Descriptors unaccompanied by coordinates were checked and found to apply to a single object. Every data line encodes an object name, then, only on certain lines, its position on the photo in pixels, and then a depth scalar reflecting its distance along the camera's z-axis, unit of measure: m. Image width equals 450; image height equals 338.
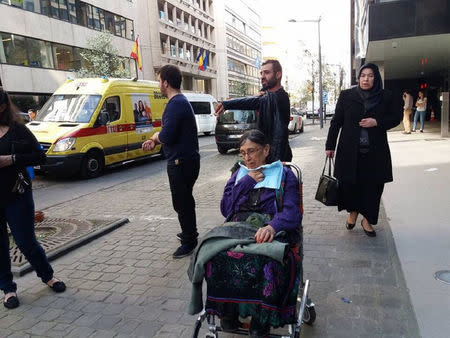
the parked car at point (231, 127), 13.55
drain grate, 4.44
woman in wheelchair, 2.15
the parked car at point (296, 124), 21.67
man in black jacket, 3.55
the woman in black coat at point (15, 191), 3.24
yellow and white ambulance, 9.38
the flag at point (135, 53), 24.22
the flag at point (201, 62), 42.45
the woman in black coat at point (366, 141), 4.38
